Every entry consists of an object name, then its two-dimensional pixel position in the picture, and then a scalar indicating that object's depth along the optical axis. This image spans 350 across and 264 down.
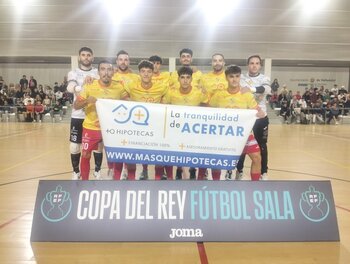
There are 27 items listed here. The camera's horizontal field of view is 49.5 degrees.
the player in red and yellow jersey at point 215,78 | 5.36
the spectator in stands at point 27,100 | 19.25
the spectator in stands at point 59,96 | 21.05
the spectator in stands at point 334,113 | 20.44
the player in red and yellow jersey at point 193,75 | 5.27
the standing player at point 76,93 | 5.33
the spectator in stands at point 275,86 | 22.62
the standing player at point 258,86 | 5.40
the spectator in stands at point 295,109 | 20.22
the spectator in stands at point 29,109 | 19.31
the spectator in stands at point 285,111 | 20.50
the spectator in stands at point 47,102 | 19.88
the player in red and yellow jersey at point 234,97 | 4.79
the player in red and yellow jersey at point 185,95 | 4.81
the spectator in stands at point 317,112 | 20.44
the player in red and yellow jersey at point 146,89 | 4.72
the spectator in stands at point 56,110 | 20.31
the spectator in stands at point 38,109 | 19.44
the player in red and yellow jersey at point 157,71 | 5.52
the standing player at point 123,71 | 5.48
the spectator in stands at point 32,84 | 20.60
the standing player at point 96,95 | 4.98
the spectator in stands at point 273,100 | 22.40
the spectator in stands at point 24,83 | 21.35
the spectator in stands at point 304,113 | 20.14
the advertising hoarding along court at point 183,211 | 3.57
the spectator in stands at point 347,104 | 21.36
